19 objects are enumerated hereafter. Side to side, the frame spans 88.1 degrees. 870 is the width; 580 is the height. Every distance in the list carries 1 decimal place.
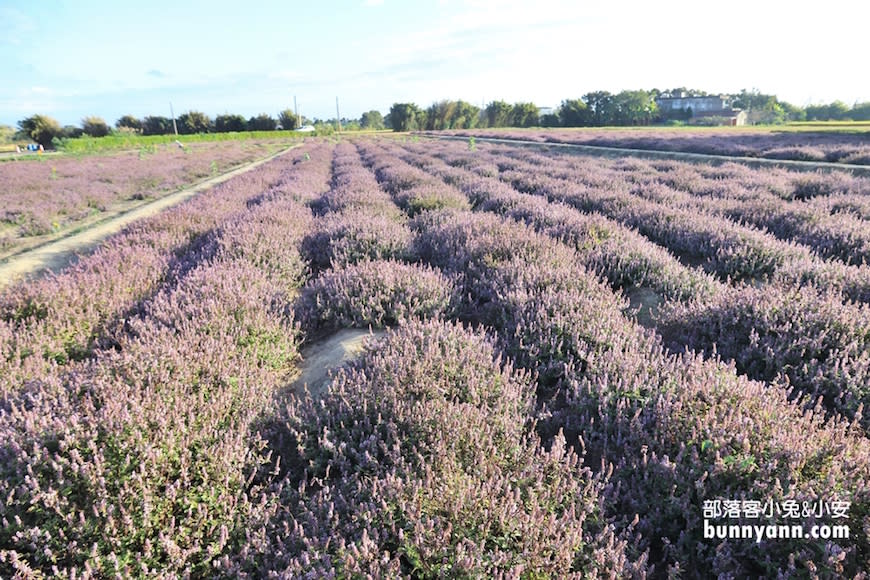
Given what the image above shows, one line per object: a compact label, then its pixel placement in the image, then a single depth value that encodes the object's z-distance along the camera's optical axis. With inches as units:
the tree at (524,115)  3545.8
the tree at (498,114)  3629.4
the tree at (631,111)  3329.2
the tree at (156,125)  3029.0
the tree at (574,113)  3238.2
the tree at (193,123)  3041.3
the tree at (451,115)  3806.6
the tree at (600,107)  3312.0
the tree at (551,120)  3265.3
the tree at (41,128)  2081.7
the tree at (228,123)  3157.0
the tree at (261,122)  3238.2
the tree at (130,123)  2942.9
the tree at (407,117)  3747.5
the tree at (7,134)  2762.3
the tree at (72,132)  2360.5
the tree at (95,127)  2534.4
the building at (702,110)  3374.8
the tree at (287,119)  3368.6
